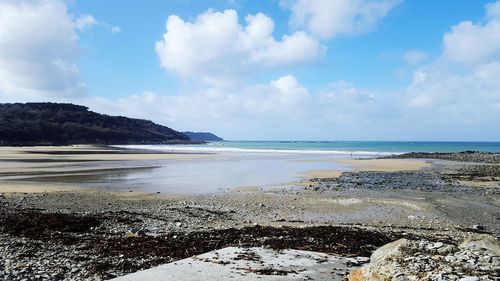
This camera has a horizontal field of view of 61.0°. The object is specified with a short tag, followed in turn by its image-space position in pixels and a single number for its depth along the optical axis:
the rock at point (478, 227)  14.86
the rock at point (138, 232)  12.48
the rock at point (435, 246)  6.60
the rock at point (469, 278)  5.29
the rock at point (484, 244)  6.35
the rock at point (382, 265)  6.02
